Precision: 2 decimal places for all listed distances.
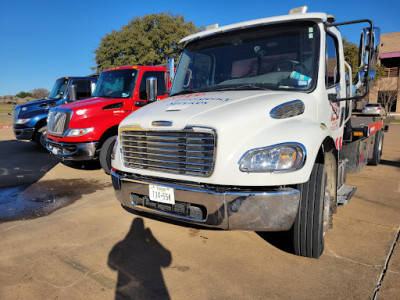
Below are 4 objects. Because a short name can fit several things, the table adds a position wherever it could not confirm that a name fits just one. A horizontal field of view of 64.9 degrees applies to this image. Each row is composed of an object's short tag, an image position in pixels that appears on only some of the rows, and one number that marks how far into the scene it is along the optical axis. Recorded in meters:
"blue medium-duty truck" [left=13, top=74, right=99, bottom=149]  9.88
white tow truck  2.67
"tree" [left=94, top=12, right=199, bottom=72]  29.92
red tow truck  6.51
